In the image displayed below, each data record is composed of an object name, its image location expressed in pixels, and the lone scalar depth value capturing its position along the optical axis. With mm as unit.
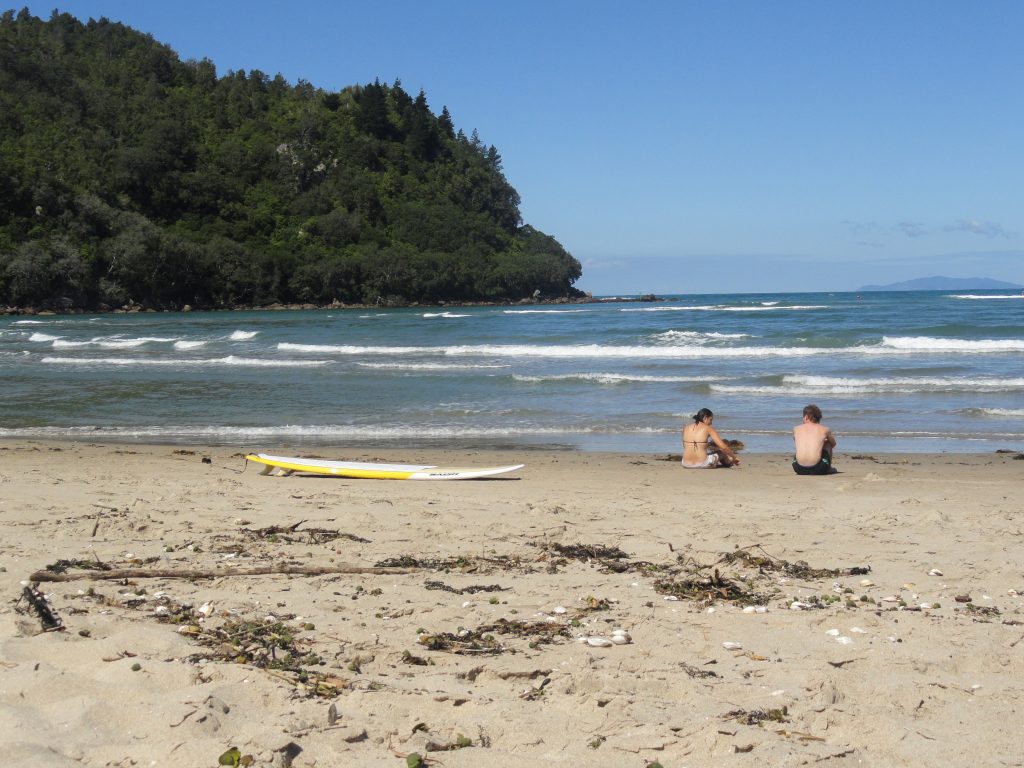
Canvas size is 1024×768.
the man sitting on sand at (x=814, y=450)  10070
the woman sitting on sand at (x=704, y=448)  10727
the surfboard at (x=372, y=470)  9531
